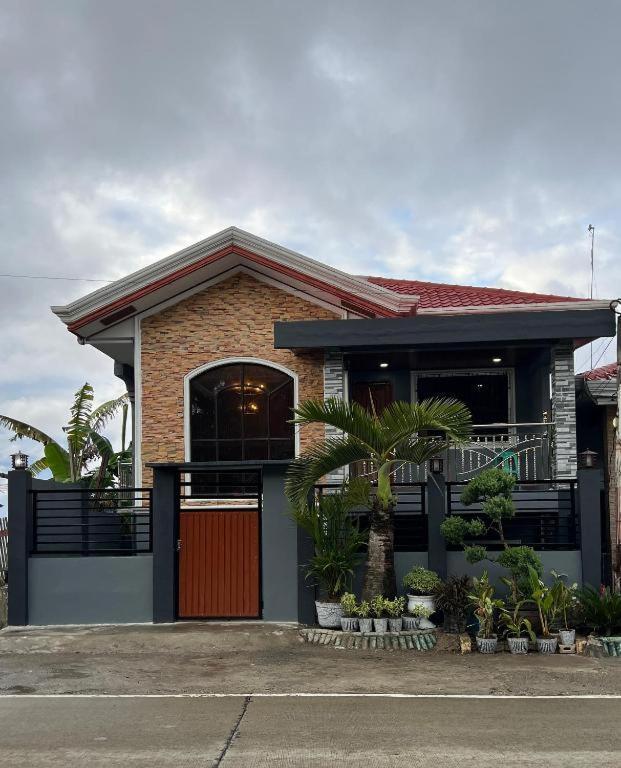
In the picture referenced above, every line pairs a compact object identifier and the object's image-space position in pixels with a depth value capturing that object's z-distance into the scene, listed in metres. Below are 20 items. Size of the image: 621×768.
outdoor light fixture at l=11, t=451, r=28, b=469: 15.59
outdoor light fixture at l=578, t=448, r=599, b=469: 14.35
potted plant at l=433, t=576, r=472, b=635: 13.55
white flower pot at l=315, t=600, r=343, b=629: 13.95
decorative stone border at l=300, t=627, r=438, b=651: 13.31
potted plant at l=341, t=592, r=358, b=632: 13.63
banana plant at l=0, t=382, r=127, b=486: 21.75
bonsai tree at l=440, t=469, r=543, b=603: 13.48
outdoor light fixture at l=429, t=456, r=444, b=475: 14.48
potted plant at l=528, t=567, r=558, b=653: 12.95
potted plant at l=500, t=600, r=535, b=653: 12.91
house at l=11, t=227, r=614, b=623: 15.12
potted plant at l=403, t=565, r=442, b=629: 13.69
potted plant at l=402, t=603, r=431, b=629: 13.56
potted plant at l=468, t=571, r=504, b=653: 12.98
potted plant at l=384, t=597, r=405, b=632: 13.43
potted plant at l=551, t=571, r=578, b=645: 12.93
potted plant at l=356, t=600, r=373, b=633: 13.42
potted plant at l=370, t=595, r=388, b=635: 13.40
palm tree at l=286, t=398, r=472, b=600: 13.45
